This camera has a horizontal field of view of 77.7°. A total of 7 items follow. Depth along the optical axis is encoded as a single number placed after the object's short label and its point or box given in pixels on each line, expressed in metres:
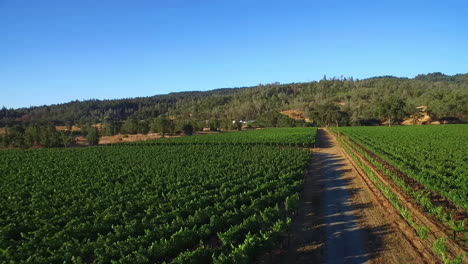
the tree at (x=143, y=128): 102.69
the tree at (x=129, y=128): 103.19
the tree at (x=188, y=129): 96.21
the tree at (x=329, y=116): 105.75
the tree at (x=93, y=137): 77.44
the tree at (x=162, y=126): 94.91
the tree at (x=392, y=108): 90.94
